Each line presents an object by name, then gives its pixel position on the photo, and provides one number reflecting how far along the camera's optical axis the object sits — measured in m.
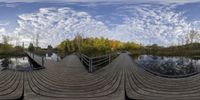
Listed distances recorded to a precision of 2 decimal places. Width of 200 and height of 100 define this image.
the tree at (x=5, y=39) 46.84
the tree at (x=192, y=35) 34.71
